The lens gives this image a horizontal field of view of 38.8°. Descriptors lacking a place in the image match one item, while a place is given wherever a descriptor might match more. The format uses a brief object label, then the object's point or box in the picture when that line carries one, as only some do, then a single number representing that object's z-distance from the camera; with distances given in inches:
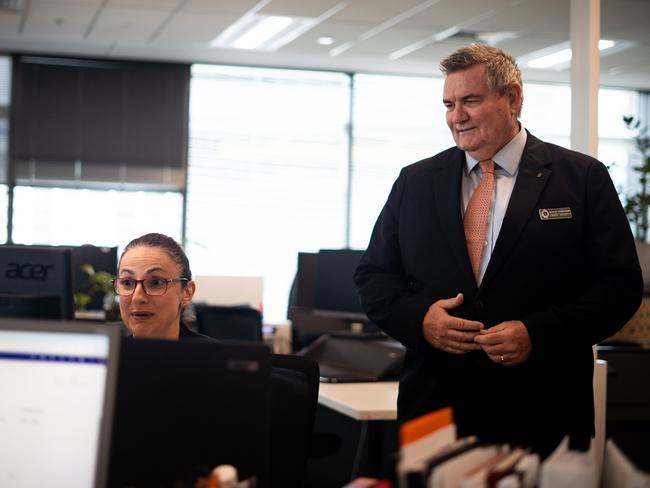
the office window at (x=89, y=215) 343.9
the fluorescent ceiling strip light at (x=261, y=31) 282.0
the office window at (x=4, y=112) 337.7
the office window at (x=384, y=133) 374.0
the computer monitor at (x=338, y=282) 196.1
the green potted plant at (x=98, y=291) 196.7
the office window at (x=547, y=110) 387.2
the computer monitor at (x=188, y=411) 54.0
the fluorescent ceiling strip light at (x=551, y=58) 308.2
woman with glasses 91.7
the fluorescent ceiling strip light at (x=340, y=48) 310.6
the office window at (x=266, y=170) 359.9
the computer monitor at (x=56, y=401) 52.2
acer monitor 88.7
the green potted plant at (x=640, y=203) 183.1
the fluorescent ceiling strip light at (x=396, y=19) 252.5
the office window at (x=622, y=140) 391.2
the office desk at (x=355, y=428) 126.8
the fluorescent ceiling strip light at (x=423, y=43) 284.3
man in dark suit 83.7
